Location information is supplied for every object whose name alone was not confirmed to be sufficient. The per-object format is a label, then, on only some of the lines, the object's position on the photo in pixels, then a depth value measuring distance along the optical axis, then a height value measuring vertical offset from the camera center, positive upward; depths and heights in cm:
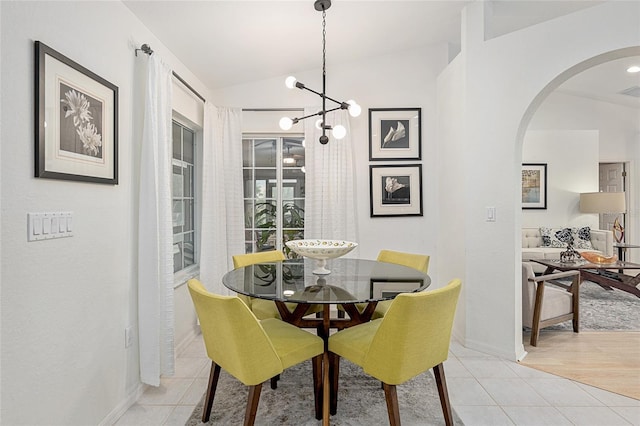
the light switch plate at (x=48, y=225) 144 -6
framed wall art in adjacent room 600 +41
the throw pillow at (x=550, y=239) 559 -47
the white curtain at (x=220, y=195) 352 +16
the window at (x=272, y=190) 399 +23
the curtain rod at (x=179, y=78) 223 +110
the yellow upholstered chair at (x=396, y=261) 257 -42
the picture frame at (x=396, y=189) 389 +23
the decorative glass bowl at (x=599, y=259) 412 -59
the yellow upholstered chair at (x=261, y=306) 255 -71
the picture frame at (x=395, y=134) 388 +84
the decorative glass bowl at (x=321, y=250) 225 -26
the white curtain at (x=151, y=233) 222 -14
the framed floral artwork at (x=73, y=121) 149 +44
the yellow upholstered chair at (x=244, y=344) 162 -68
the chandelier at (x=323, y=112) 244 +74
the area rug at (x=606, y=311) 351 -115
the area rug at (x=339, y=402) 201 -120
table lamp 549 +12
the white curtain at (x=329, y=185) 372 +27
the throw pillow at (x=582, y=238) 558 -46
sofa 526 -53
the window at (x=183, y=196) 329 +15
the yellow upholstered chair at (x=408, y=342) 161 -65
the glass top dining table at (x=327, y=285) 184 -44
